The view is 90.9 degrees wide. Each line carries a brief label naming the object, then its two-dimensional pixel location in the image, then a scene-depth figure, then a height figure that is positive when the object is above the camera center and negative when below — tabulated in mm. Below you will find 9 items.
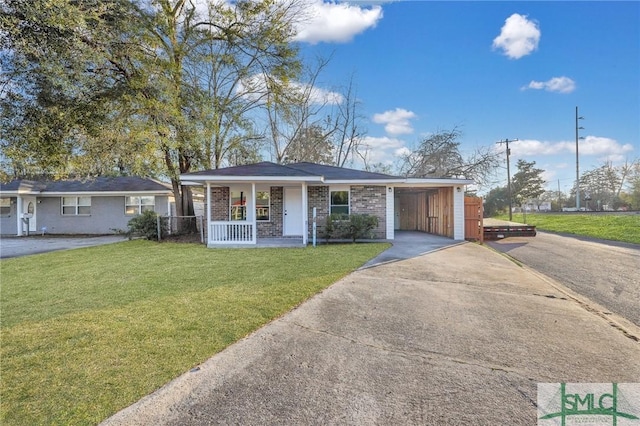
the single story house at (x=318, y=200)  12930 +514
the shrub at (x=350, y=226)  12102 -548
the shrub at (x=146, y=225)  14023 -509
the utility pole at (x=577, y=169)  31484 +4120
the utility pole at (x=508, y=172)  28750 +3527
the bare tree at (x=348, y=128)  27078 +7393
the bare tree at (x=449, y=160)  27328 +4547
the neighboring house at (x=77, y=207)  18094 +408
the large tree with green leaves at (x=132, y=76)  6602 +3704
